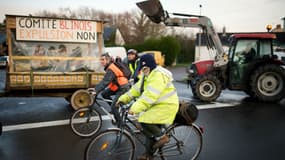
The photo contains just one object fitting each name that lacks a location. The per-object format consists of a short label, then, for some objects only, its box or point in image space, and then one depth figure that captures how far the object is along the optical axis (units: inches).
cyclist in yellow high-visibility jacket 135.1
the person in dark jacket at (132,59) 310.9
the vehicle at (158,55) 876.2
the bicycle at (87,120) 207.3
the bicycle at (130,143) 141.9
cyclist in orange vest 208.5
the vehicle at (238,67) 370.9
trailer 278.8
